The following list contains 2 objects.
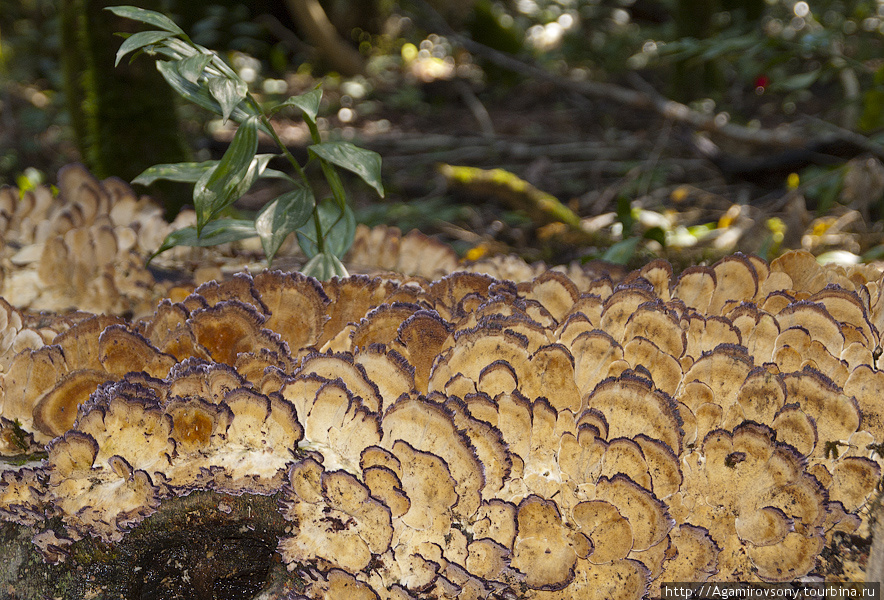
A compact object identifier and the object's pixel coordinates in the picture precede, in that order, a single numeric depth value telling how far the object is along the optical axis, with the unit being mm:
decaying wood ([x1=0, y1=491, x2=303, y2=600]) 886
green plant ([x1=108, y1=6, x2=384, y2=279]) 954
